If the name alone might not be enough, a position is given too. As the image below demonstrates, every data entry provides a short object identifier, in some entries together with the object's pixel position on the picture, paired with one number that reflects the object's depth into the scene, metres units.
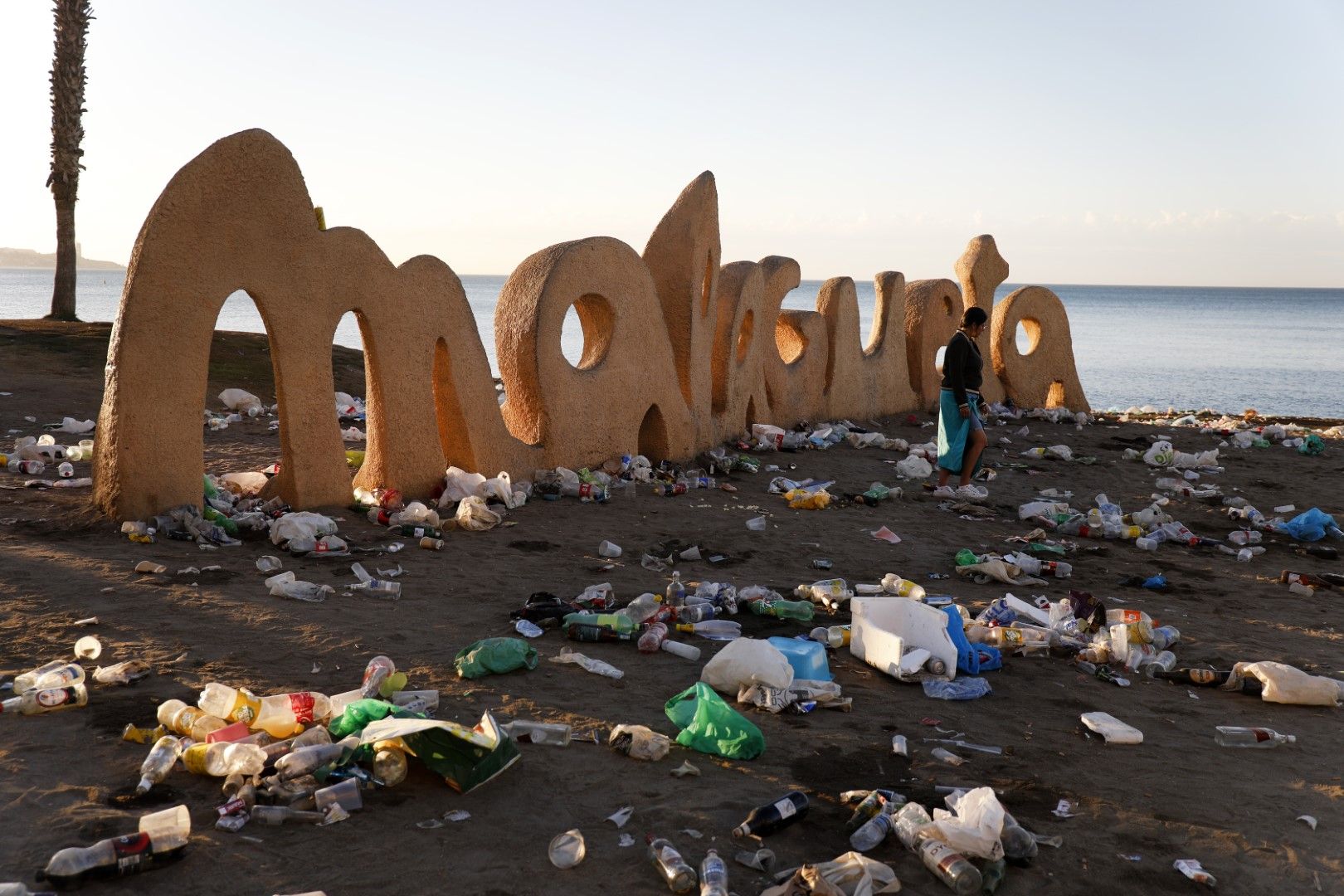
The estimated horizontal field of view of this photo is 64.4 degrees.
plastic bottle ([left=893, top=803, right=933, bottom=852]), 3.45
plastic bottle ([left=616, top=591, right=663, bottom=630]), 5.63
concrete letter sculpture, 6.67
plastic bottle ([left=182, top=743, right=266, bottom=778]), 3.62
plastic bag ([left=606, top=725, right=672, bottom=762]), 3.97
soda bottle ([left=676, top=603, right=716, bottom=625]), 5.73
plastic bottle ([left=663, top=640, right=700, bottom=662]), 5.21
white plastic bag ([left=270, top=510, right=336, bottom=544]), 6.78
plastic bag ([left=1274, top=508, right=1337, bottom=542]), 8.69
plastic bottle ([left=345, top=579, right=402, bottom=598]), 5.93
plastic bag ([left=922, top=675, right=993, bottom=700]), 4.84
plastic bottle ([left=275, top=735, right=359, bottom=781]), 3.64
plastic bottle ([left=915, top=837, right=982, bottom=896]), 3.21
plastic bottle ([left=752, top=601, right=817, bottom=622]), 5.88
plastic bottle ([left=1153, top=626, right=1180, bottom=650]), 5.66
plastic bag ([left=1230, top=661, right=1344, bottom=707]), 4.99
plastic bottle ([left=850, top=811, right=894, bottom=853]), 3.42
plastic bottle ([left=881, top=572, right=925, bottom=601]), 6.24
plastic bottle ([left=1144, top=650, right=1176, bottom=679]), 5.35
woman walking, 9.50
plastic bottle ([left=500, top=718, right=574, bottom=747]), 4.09
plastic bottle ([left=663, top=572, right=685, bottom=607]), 6.06
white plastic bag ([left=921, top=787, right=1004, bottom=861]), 3.34
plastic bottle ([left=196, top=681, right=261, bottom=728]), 4.00
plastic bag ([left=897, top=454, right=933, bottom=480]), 10.93
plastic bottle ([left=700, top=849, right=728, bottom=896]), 3.08
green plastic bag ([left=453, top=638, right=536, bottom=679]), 4.73
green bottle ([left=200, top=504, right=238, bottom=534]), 6.87
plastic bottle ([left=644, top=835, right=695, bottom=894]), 3.13
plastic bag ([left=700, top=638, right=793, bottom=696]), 4.66
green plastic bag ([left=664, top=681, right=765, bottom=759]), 4.07
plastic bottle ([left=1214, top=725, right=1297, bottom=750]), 4.50
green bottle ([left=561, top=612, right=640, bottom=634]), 5.39
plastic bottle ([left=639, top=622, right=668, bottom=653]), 5.26
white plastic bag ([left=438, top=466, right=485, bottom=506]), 8.16
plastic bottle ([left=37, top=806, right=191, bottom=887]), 2.95
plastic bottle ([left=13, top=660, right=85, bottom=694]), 4.18
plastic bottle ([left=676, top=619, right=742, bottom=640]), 5.55
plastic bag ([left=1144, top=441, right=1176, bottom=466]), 12.27
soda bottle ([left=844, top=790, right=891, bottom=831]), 3.55
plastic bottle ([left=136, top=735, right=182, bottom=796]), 3.52
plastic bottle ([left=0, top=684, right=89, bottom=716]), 4.03
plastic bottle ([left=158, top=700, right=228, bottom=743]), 3.84
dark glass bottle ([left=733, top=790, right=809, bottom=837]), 3.45
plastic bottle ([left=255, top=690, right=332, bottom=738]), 4.00
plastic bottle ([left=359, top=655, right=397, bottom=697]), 4.38
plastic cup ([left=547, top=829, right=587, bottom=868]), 3.24
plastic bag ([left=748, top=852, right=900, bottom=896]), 3.10
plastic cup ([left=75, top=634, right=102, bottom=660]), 4.61
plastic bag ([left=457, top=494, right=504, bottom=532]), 7.63
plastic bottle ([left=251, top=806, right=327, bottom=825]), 3.37
